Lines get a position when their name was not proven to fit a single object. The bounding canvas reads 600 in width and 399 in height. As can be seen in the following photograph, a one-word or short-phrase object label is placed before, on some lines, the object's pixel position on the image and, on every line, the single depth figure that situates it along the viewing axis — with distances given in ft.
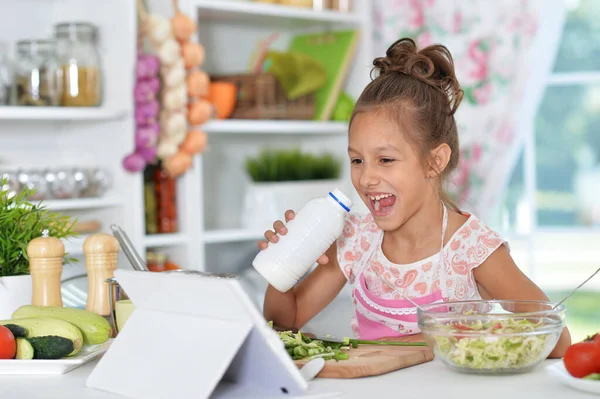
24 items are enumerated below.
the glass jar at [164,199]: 12.25
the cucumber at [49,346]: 6.43
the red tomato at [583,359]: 5.72
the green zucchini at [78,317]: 6.72
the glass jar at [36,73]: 11.04
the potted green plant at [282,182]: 13.04
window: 14.55
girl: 7.80
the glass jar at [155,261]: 12.06
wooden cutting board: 6.08
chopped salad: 5.97
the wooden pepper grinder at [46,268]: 7.06
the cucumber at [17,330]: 6.53
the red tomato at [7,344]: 6.38
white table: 5.74
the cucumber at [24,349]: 6.44
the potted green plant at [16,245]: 7.23
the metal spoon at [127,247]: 7.38
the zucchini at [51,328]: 6.53
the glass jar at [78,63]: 11.31
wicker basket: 12.84
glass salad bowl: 5.98
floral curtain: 13.18
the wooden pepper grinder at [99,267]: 7.35
